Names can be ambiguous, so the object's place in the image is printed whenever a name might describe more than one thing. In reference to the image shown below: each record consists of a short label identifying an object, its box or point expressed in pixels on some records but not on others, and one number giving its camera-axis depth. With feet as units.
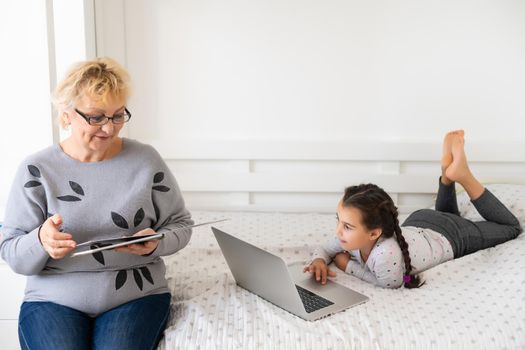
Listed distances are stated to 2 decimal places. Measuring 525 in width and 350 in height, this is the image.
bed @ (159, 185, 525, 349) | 4.89
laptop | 5.14
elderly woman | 4.77
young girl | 5.82
